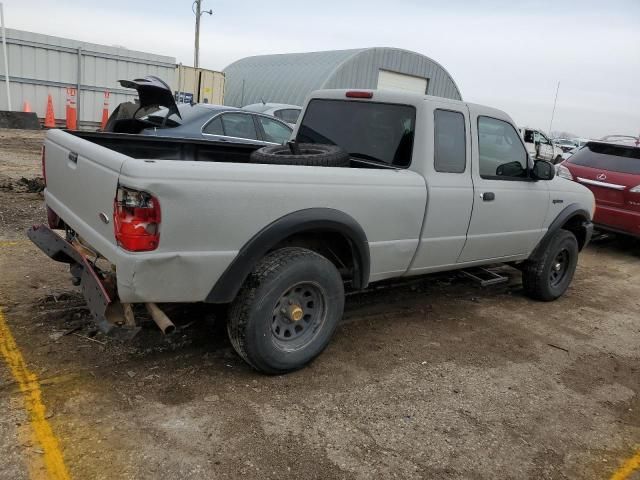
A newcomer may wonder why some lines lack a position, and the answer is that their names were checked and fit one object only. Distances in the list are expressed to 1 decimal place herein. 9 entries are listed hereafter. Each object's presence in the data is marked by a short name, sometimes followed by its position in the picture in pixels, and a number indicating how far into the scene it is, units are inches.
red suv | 313.0
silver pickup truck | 115.0
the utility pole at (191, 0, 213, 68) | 1209.0
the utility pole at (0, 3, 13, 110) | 643.4
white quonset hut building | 1027.3
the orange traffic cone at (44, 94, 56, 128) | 689.6
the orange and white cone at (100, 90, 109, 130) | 730.2
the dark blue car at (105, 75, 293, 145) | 323.3
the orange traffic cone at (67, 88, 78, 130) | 703.1
